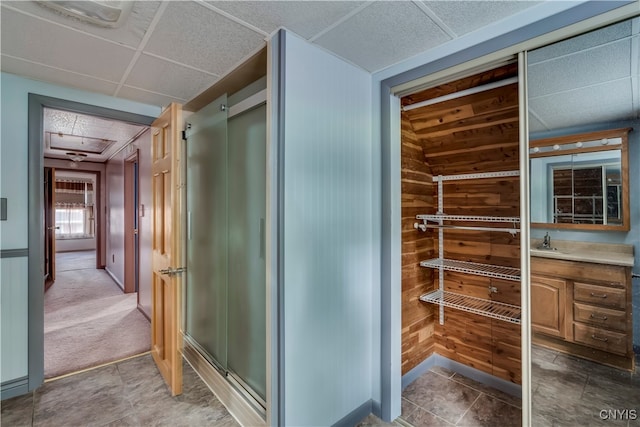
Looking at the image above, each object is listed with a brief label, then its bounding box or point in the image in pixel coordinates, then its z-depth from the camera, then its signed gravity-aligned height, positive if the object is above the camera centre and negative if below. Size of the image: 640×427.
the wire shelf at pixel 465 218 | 2.10 -0.04
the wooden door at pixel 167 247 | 2.27 -0.25
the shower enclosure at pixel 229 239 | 2.08 -0.19
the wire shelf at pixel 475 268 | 2.19 -0.44
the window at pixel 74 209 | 9.07 +0.23
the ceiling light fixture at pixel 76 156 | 5.81 +1.21
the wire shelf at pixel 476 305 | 2.19 -0.74
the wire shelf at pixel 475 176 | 2.30 +0.31
